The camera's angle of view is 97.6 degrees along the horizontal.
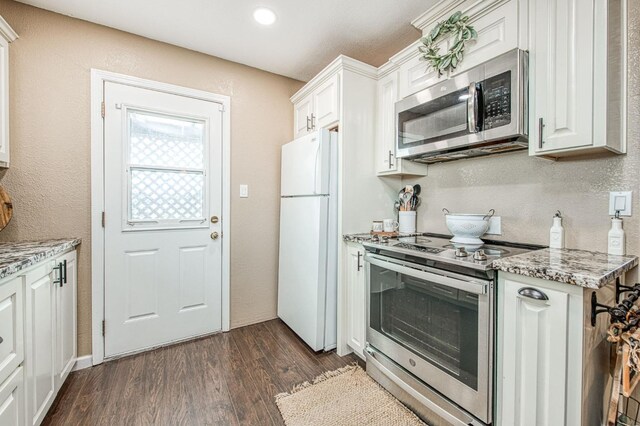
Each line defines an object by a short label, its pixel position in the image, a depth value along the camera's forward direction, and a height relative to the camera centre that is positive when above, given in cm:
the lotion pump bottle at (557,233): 144 -11
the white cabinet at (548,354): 97 -53
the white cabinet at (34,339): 108 -61
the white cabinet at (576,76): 115 +59
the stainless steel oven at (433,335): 121 -64
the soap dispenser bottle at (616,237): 125 -11
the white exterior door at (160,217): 206 -6
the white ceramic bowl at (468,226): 163 -9
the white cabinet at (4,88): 165 +72
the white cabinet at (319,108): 214 +88
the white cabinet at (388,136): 208 +58
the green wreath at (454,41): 156 +100
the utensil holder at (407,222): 220 -8
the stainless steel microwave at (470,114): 135 +55
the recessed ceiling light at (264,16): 186 +133
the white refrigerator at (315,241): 209 -23
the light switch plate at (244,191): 256 +18
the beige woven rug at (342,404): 148 -111
